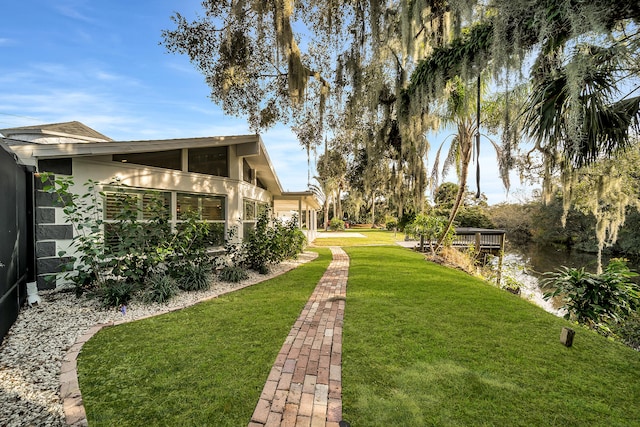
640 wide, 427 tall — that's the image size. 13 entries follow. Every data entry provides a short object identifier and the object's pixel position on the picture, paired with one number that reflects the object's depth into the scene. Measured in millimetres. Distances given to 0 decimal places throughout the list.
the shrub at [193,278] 5734
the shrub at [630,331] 4883
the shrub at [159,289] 4891
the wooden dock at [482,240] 14086
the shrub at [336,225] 32688
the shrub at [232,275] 6734
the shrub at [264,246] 7793
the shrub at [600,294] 4680
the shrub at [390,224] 33862
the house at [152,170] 4984
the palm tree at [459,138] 8867
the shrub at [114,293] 4541
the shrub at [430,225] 12922
